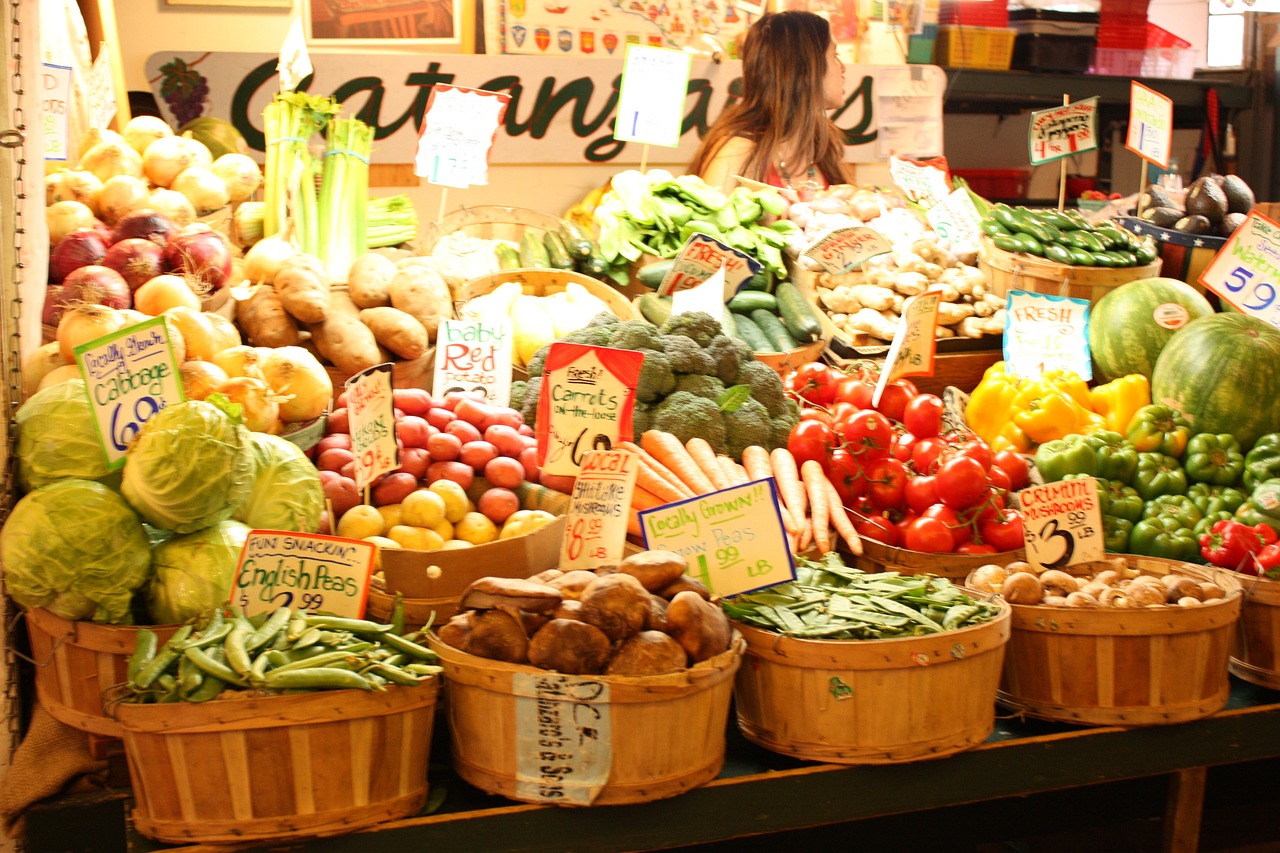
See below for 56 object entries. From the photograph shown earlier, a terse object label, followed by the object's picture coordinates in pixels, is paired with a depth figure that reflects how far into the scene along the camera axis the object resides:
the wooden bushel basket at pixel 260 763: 1.81
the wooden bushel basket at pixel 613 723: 1.91
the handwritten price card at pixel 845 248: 4.23
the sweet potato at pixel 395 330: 3.45
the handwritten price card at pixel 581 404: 2.59
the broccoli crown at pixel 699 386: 3.20
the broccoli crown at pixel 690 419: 3.07
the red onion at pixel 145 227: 3.26
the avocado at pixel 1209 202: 4.51
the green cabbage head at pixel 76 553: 2.16
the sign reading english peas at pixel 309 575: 2.12
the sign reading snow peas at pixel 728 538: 2.23
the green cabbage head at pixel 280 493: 2.44
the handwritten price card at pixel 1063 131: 4.85
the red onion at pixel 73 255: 3.08
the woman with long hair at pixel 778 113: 5.70
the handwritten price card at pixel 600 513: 2.36
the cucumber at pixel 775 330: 4.19
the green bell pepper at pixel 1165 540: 2.93
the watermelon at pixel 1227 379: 3.51
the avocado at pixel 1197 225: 4.51
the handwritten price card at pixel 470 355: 3.30
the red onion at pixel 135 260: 3.08
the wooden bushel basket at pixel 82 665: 2.17
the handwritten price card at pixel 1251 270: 3.80
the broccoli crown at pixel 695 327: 3.36
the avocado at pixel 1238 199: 4.53
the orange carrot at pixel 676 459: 2.90
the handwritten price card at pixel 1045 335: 4.12
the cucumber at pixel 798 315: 4.30
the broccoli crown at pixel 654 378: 3.14
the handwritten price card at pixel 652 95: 4.93
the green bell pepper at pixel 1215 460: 3.25
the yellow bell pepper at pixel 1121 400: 3.73
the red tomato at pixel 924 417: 3.20
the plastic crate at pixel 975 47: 7.33
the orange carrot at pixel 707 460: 2.93
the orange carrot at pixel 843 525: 2.80
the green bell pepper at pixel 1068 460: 3.19
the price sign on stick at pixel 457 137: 4.49
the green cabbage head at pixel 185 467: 2.16
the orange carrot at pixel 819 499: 2.78
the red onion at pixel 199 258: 3.21
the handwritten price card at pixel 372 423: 2.41
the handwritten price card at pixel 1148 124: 4.81
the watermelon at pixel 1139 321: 3.92
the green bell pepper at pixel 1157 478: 3.20
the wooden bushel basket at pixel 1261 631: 2.63
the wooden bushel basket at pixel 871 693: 2.08
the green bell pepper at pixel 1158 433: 3.37
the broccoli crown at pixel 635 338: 3.22
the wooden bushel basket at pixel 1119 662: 2.31
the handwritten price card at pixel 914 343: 3.19
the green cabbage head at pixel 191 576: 2.22
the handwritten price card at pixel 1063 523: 2.68
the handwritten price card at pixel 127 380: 2.21
